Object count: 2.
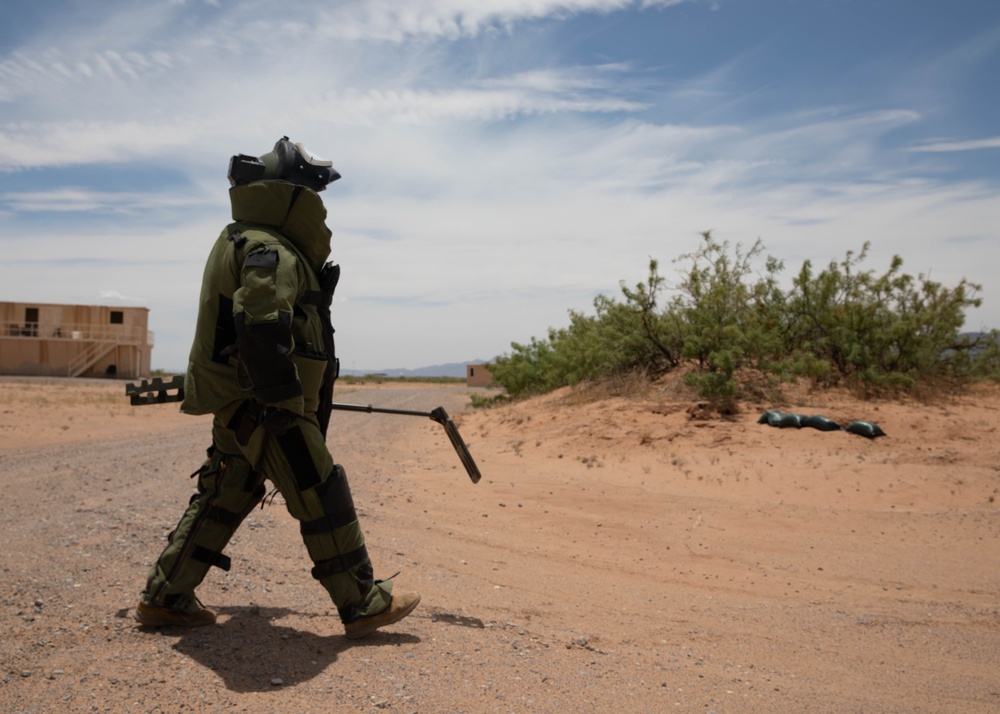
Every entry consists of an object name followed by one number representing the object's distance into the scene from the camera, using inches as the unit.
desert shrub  595.5
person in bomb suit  136.7
